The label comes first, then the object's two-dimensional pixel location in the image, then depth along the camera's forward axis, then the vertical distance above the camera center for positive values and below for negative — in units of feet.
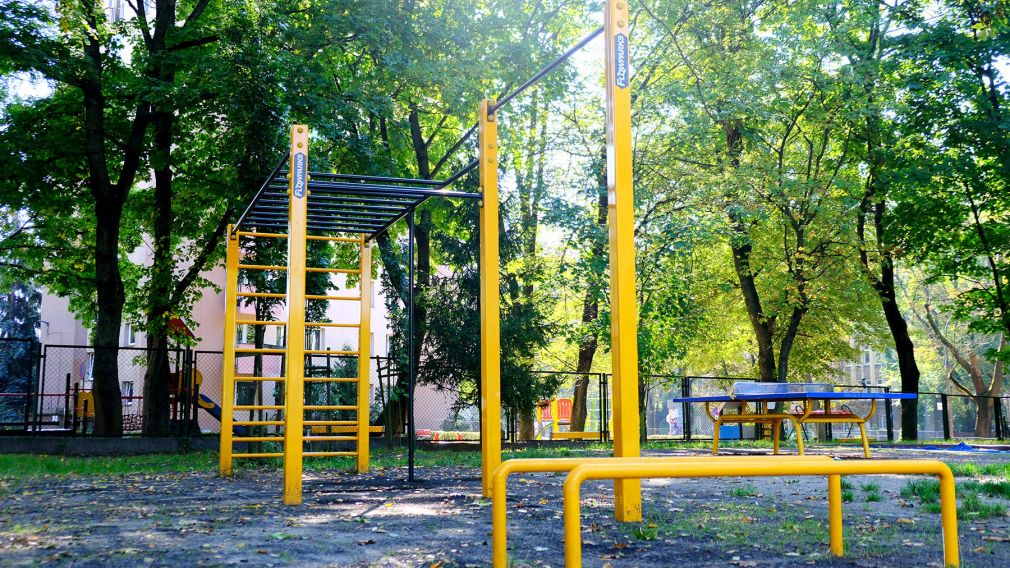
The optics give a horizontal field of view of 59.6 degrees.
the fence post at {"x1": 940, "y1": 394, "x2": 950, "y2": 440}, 79.40 -3.40
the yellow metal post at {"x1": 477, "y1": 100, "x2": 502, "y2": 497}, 23.31 +1.90
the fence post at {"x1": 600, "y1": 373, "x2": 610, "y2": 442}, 63.93 -2.53
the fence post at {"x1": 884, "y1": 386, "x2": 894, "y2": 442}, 68.46 -3.55
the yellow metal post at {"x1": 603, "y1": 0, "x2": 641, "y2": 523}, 17.10 +2.61
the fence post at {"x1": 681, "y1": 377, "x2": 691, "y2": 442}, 66.33 -2.37
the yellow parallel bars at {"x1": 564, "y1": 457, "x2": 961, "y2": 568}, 11.00 -1.28
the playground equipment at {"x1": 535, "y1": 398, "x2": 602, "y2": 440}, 69.82 -4.70
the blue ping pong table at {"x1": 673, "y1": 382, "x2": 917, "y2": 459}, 33.78 -0.97
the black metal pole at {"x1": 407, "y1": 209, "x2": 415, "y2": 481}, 27.43 +1.11
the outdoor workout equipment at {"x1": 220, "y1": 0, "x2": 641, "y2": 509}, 17.47 +3.43
